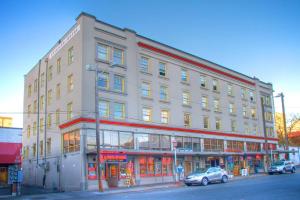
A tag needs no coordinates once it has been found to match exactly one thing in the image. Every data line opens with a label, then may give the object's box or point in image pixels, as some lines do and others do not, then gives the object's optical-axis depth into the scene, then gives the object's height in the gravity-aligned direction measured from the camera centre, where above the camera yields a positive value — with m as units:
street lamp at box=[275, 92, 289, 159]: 39.60 +5.85
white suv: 29.70 -4.10
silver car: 20.94 -3.60
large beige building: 23.73 +2.94
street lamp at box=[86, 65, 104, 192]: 19.50 -0.50
